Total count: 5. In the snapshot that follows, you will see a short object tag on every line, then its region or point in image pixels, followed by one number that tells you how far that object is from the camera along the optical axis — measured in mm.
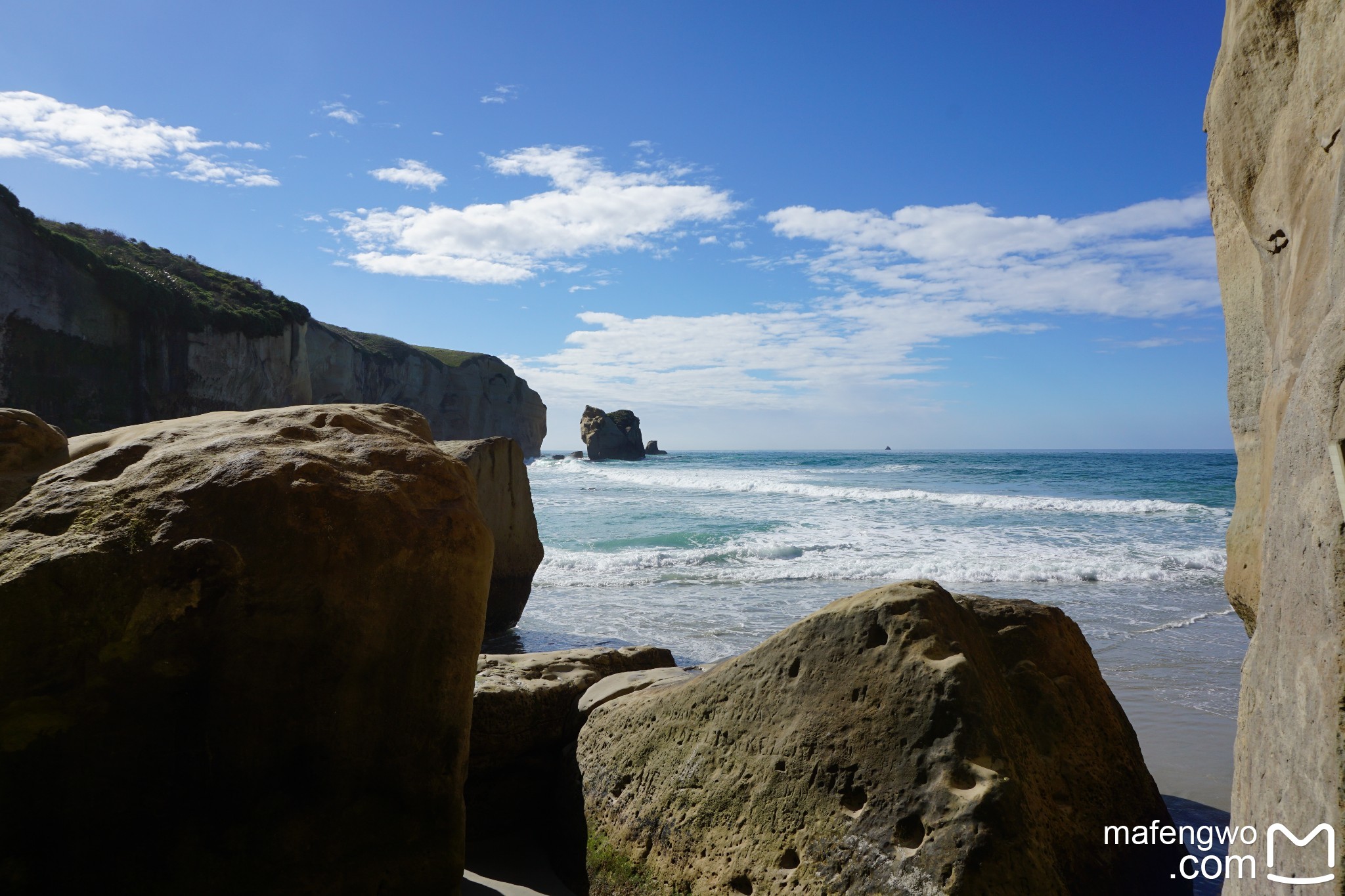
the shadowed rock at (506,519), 8398
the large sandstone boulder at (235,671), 2193
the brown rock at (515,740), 3631
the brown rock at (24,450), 2906
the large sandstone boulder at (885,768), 2217
